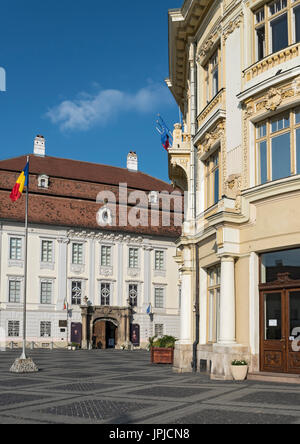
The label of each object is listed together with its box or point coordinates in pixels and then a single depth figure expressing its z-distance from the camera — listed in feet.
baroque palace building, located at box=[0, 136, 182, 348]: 161.79
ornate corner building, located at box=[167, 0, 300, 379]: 51.47
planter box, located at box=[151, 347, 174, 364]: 80.98
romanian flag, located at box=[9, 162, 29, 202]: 78.54
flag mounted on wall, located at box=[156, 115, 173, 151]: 93.16
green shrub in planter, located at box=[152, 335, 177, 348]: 81.80
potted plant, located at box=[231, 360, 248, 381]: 52.16
